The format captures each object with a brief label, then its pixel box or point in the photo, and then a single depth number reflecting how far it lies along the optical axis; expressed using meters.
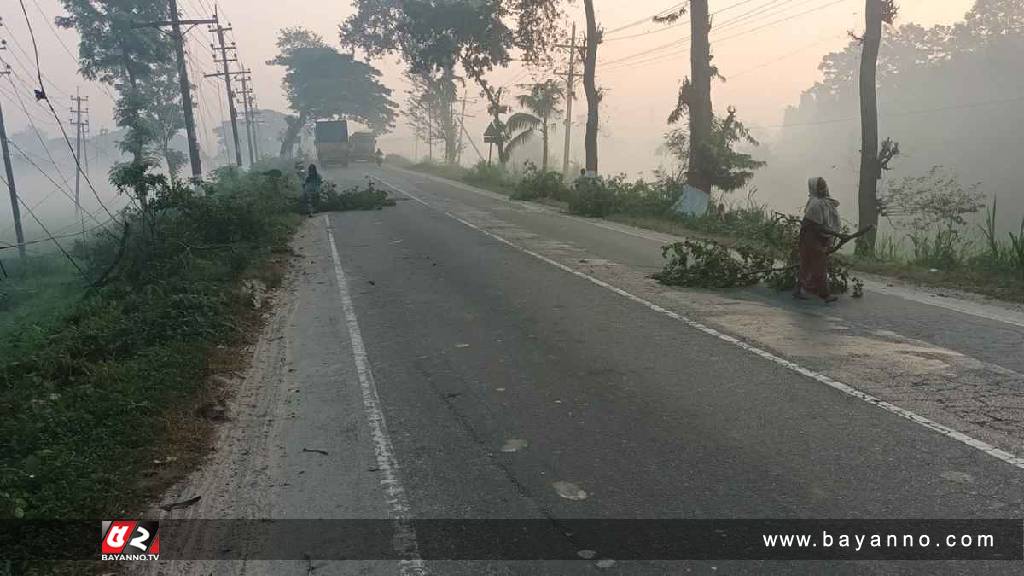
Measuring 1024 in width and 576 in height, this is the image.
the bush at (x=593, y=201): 22.02
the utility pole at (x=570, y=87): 39.51
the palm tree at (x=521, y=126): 38.50
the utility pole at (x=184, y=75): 27.09
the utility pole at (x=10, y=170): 30.98
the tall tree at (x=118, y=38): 42.41
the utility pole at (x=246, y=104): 66.85
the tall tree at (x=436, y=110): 57.44
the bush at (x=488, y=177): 36.72
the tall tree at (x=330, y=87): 70.94
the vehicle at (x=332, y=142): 53.38
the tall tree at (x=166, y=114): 51.38
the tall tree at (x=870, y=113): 16.25
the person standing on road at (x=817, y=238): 9.41
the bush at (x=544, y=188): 27.53
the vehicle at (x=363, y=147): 61.09
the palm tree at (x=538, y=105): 38.44
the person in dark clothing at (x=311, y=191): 23.05
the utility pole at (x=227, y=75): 47.47
